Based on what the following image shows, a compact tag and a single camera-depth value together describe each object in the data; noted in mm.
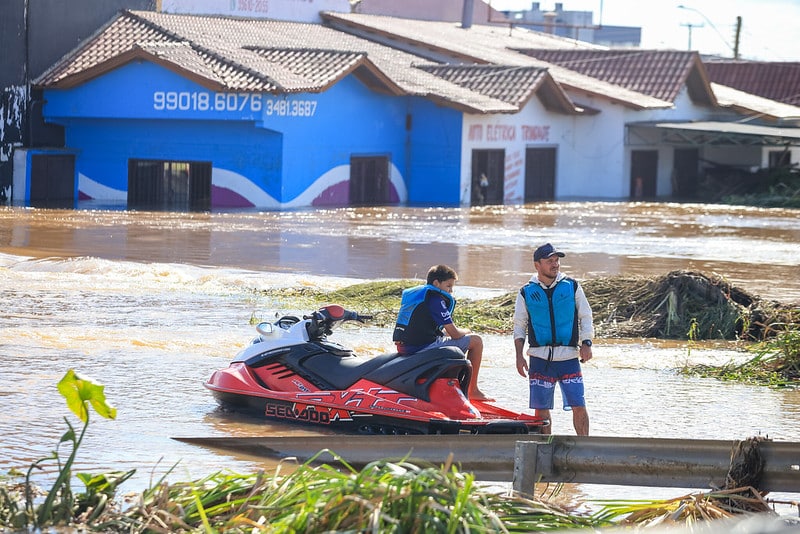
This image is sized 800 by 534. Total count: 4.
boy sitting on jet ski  17531
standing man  16531
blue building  63812
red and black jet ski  16781
